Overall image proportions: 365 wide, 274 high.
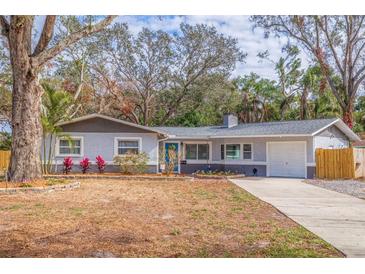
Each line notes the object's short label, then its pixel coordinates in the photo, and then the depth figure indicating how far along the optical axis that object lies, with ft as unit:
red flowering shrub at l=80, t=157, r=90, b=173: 55.06
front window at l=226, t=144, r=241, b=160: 63.00
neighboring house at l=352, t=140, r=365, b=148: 88.09
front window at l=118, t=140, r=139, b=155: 57.77
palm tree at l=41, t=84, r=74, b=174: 49.90
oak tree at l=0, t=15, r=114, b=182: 36.19
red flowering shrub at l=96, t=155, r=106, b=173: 55.79
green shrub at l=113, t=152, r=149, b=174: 55.01
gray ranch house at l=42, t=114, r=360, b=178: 56.80
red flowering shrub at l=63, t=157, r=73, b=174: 53.83
